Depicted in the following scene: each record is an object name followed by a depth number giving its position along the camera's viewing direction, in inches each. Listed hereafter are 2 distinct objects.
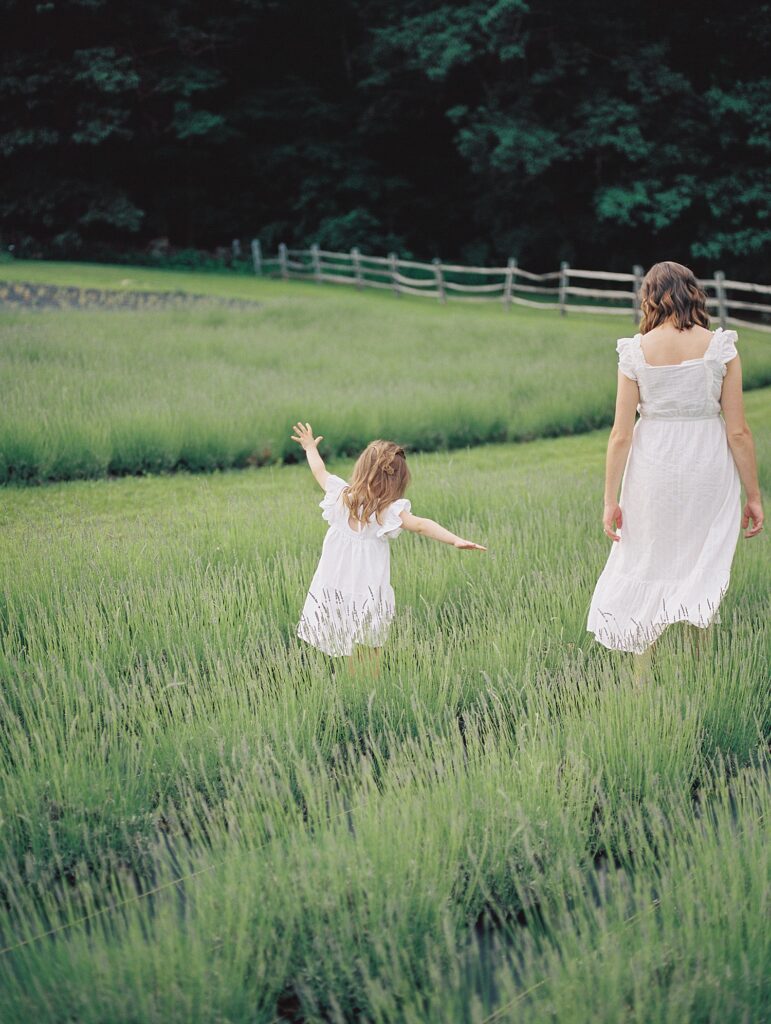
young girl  159.9
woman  161.3
